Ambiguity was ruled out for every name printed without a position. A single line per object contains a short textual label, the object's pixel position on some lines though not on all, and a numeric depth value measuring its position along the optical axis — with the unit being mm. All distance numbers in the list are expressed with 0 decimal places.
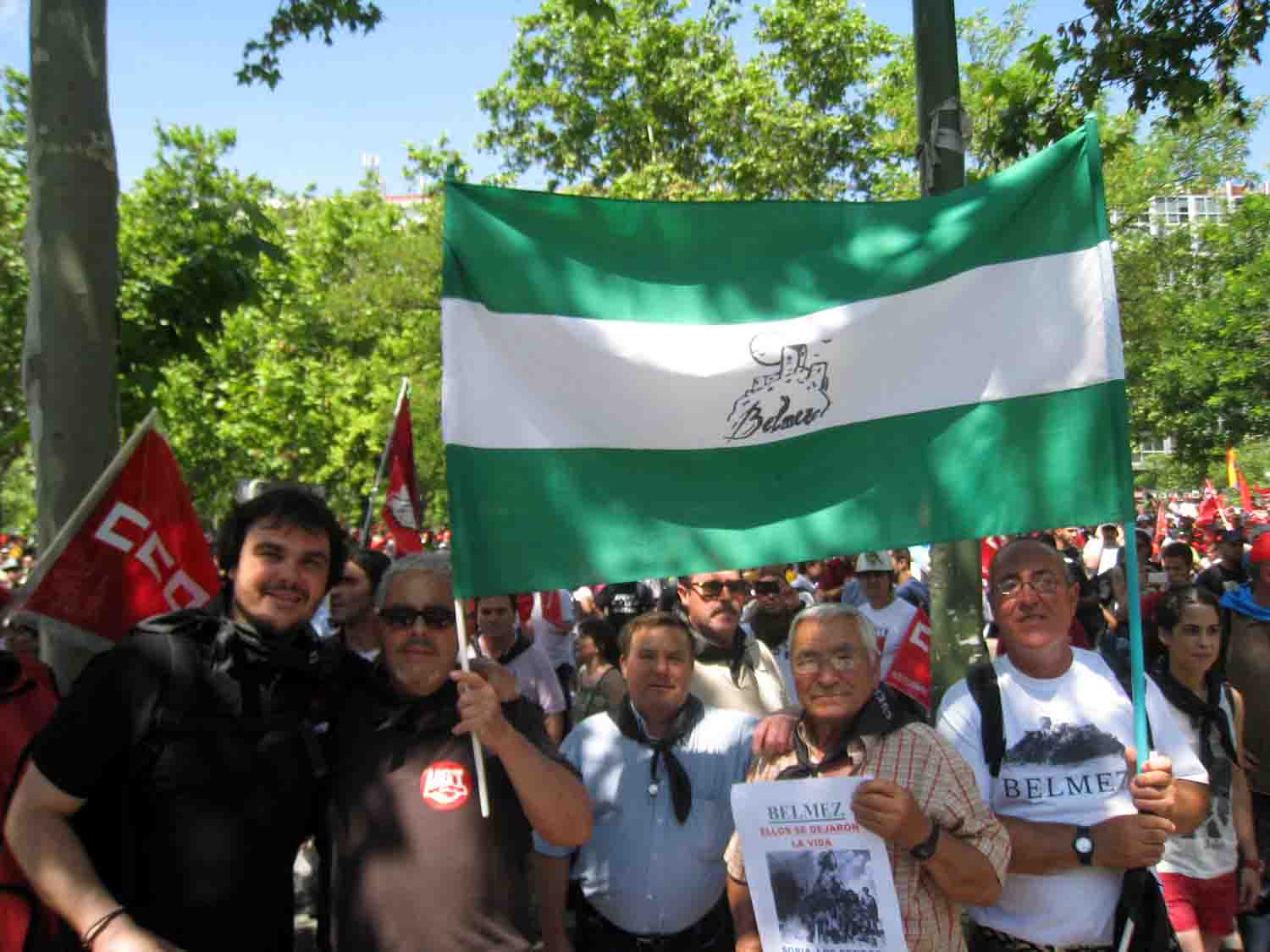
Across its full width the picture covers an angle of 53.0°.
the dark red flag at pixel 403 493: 7621
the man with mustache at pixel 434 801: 2998
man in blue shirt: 3732
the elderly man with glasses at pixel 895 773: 2934
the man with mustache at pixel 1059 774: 3320
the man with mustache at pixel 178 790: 2744
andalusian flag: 3355
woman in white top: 4883
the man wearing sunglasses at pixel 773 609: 7145
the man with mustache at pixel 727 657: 5402
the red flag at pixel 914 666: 6480
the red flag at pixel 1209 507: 22250
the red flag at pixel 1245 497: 19094
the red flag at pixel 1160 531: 19609
